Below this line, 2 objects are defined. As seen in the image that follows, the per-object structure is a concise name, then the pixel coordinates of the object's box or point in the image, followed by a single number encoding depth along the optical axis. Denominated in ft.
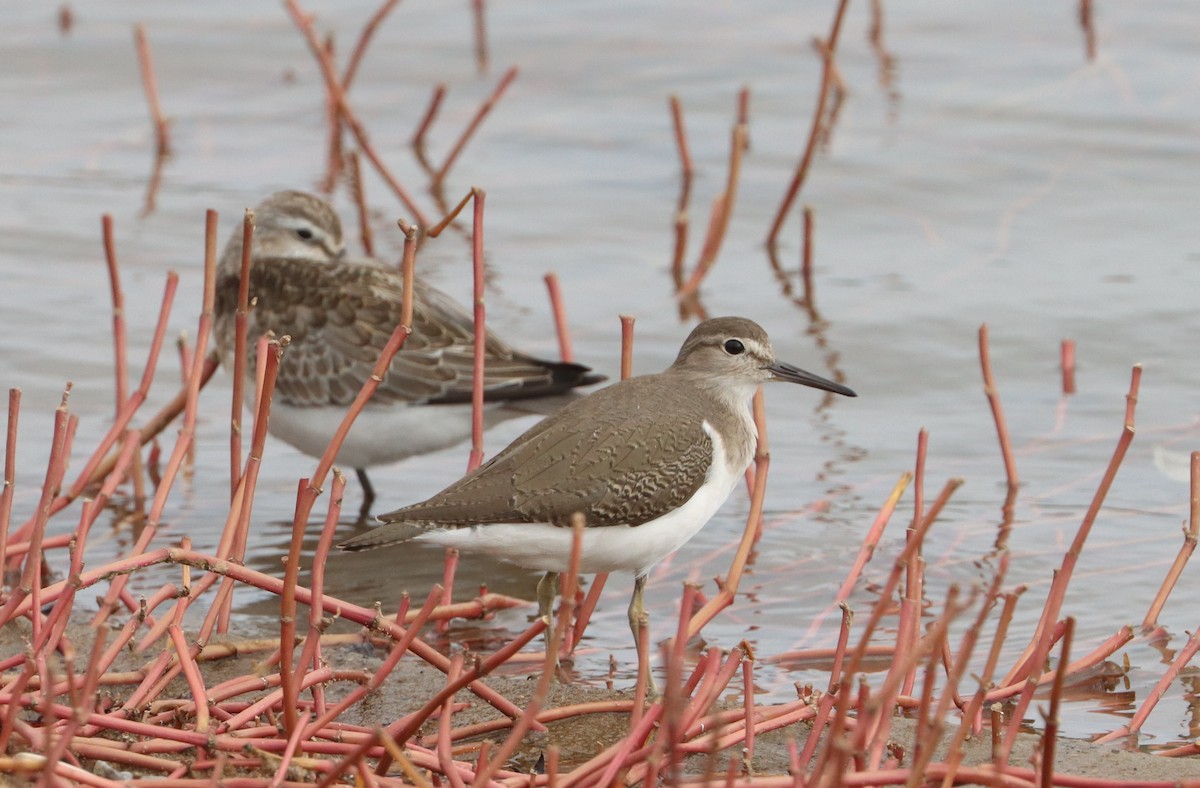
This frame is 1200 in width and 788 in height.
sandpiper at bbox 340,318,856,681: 35.99
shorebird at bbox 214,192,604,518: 52.49
